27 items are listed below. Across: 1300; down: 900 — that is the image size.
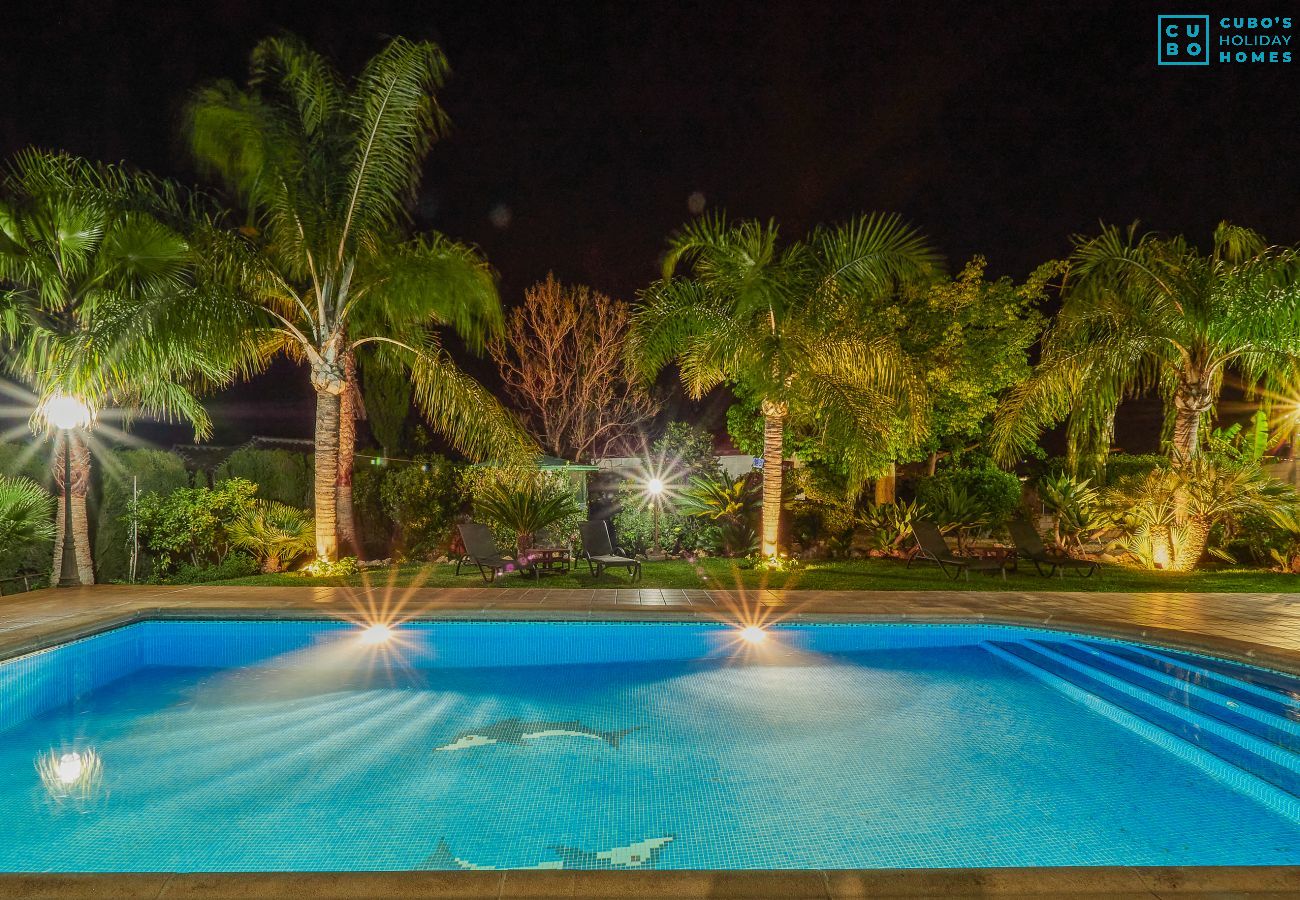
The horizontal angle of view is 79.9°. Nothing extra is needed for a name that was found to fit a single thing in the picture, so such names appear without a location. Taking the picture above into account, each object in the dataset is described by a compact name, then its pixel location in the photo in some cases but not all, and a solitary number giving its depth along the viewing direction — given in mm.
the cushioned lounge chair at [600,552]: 10641
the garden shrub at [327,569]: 10570
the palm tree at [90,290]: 8609
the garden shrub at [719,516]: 13586
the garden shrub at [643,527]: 13891
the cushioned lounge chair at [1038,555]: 10803
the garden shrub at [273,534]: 11156
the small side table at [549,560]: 10766
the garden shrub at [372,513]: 13922
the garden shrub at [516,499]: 11922
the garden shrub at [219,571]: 10650
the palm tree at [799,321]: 10609
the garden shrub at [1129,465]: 15859
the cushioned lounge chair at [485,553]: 10320
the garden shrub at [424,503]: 13477
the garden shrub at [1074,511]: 12430
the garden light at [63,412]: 8695
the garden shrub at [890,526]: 13125
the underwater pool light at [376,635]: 7531
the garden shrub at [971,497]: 13164
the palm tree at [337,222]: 10023
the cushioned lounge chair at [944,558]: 10602
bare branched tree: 20891
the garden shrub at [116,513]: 10297
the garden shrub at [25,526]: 8758
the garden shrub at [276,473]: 12352
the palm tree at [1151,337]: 10383
